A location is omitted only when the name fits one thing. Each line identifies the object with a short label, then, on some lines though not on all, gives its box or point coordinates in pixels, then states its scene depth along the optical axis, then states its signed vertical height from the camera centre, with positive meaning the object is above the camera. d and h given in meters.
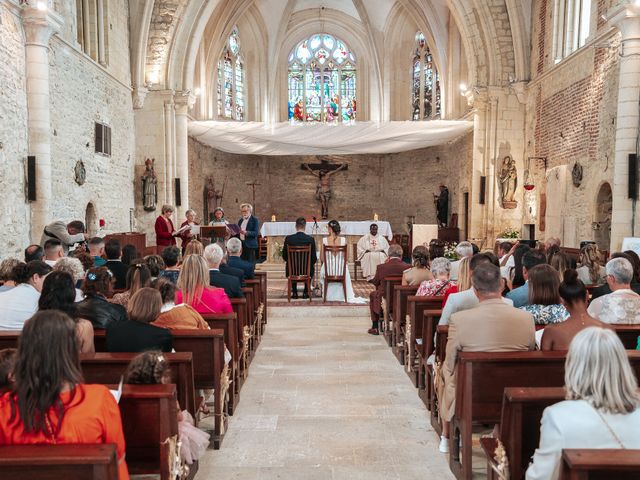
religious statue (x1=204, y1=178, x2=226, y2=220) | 19.14 +0.28
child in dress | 2.74 -0.82
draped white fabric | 14.15 +1.77
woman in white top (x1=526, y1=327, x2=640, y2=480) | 1.94 -0.69
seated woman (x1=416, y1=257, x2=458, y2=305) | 5.56 -0.78
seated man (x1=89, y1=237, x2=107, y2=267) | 6.18 -0.51
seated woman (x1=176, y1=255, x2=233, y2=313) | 4.55 -0.69
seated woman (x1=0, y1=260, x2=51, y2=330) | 4.06 -0.70
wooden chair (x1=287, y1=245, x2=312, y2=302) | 9.80 -1.11
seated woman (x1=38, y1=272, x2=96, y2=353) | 3.21 -0.55
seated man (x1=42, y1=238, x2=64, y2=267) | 5.68 -0.48
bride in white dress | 9.71 -1.19
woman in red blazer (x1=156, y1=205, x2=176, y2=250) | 10.10 -0.49
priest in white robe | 10.40 -0.83
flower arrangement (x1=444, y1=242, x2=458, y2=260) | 10.88 -0.98
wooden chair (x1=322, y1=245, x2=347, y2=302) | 9.55 -1.06
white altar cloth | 13.38 -0.60
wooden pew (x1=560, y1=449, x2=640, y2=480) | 1.72 -0.80
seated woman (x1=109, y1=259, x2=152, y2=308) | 4.43 -0.61
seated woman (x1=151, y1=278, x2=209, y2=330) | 4.00 -0.80
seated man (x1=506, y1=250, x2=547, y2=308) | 4.86 -0.77
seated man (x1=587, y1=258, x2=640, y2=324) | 4.16 -0.71
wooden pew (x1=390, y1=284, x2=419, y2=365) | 6.40 -1.29
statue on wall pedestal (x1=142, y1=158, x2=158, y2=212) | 13.84 +0.42
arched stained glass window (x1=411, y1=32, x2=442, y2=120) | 20.39 +4.55
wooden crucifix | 22.39 +1.20
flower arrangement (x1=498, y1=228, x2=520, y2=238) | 13.83 -0.71
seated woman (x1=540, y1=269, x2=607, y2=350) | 3.30 -0.69
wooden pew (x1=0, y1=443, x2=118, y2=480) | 1.82 -0.84
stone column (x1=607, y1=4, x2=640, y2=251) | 8.61 +1.39
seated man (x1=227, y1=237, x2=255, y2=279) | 7.34 -0.74
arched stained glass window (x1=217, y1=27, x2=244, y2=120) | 20.61 +4.70
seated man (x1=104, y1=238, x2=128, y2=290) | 5.89 -0.63
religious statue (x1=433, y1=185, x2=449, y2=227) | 18.62 -0.04
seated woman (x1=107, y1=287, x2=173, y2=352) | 3.41 -0.77
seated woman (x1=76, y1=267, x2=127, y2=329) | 3.86 -0.70
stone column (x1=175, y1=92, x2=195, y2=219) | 14.71 +1.68
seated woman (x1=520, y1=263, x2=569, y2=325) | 3.78 -0.62
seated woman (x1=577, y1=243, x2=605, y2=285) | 6.16 -0.69
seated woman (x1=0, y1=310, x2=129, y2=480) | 1.96 -0.69
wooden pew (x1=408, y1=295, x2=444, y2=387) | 5.46 -1.19
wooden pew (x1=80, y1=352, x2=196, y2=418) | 3.11 -0.93
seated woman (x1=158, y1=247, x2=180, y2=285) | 5.38 -0.58
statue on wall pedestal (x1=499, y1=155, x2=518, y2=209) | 14.26 +0.59
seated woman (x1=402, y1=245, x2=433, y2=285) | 6.56 -0.78
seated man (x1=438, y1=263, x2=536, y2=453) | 3.41 -0.73
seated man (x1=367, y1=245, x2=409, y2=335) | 7.76 -0.96
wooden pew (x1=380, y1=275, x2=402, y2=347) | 7.34 -1.31
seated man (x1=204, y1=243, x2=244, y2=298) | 5.73 -0.77
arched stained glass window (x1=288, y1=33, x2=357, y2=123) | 23.55 +5.27
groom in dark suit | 9.65 -0.62
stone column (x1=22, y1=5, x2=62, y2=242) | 8.41 +1.41
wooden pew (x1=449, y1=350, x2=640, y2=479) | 3.18 -0.99
